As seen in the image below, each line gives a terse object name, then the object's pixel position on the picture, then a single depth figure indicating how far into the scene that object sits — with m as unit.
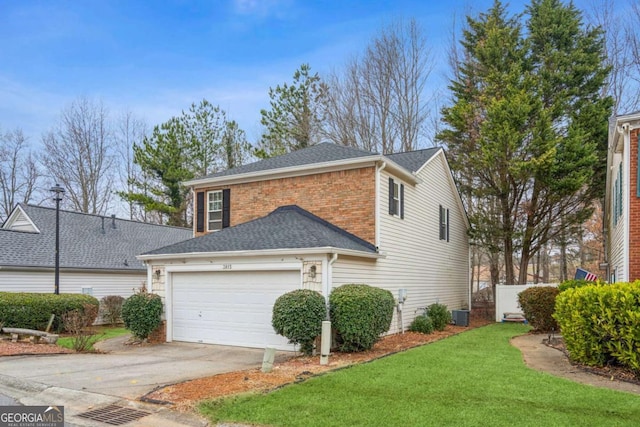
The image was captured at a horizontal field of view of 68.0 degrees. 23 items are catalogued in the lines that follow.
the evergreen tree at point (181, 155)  31.09
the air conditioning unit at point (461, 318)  17.77
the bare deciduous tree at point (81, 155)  32.12
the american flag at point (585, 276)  14.79
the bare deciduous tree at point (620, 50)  24.03
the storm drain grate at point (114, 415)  5.89
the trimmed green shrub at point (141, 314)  12.70
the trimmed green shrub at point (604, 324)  7.50
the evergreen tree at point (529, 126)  19.11
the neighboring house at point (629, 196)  10.16
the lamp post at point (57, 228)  15.56
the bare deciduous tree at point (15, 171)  31.45
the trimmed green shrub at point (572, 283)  12.84
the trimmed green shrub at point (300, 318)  10.05
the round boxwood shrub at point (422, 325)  14.83
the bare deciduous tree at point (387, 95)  28.02
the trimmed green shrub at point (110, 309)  19.14
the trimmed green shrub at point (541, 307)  14.80
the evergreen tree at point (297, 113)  29.94
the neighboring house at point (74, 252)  17.64
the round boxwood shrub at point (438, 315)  16.09
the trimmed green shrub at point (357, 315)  10.38
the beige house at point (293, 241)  11.83
